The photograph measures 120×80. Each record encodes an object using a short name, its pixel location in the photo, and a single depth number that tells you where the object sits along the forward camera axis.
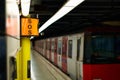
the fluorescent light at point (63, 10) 6.75
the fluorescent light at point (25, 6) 5.31
